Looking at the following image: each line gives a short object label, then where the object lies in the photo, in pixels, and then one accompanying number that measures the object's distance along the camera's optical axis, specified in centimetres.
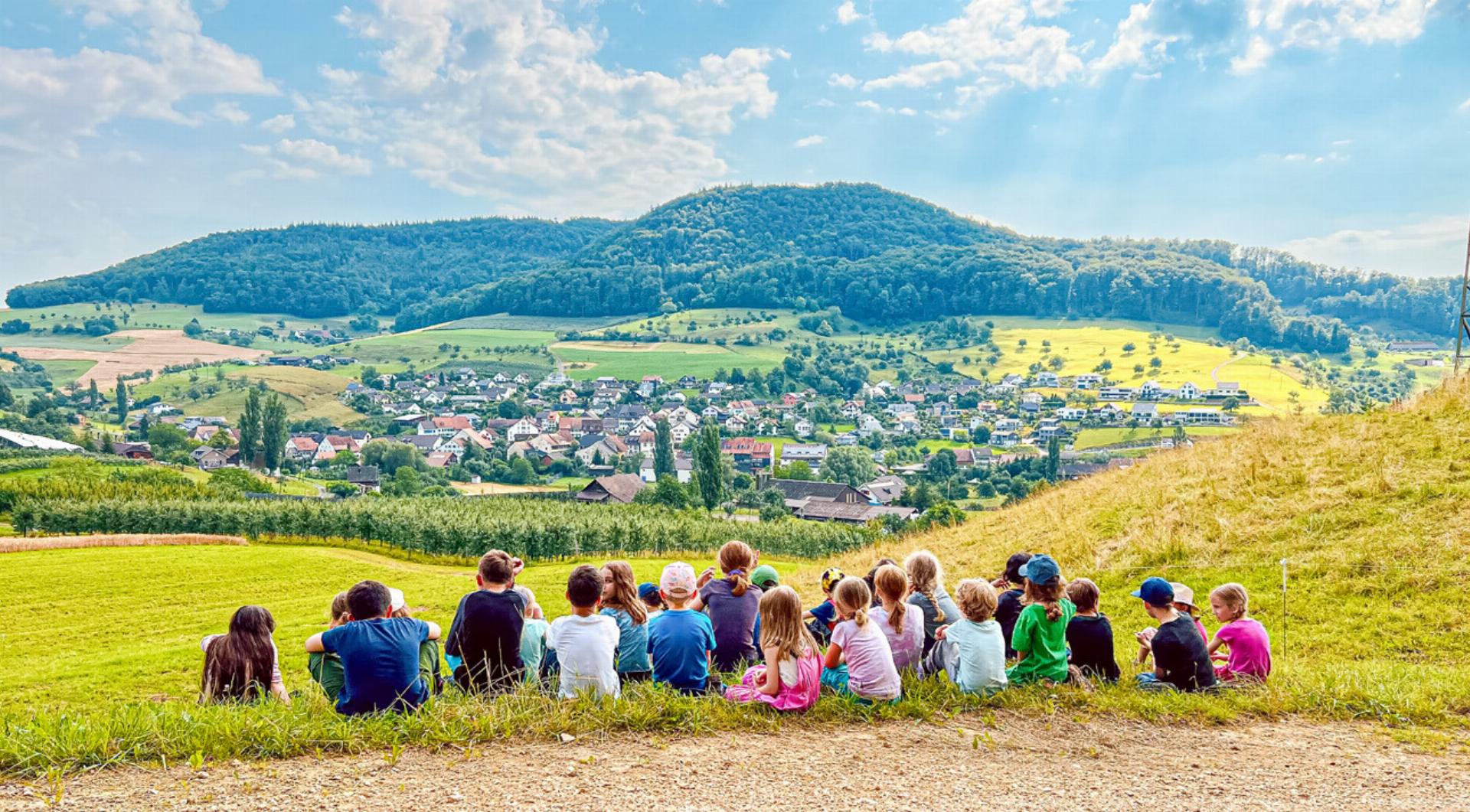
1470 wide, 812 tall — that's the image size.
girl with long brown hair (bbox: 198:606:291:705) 621
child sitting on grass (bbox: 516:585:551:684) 656
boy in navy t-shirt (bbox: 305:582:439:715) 583
